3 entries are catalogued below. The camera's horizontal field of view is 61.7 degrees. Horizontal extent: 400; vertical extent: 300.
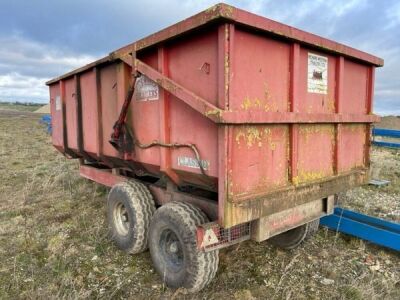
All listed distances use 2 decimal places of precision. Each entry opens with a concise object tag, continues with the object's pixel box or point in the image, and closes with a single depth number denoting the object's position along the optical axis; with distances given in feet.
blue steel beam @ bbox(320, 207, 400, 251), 12.28
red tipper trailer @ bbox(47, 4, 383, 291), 8.36
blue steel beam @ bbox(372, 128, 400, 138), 37.76
